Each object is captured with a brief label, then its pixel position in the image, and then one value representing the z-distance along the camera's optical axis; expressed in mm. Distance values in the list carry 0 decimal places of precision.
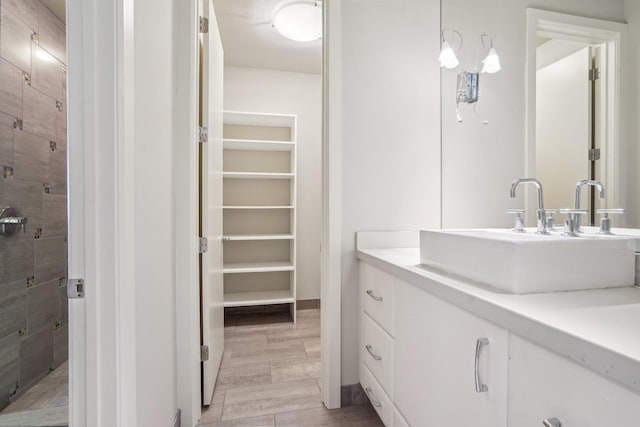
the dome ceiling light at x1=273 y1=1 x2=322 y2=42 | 1996
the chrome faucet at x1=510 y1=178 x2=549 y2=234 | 961
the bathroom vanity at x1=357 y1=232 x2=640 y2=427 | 446
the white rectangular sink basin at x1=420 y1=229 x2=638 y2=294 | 701
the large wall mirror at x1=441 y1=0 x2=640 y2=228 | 749
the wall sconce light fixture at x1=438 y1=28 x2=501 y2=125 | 1241
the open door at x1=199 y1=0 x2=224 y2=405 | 1560
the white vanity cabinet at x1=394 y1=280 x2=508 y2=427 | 652
